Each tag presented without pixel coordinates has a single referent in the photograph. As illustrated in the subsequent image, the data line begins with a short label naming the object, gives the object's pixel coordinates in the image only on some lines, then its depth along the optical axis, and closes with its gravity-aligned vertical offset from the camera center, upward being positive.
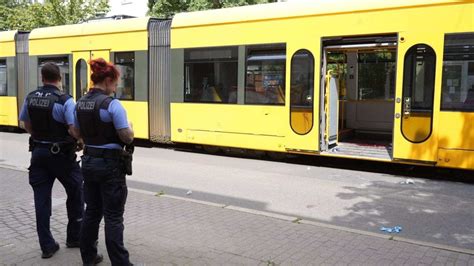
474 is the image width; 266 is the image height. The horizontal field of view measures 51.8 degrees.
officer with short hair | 4.62 -0.55
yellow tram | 8.52 +0.36
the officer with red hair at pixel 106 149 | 4.00 -0.50
